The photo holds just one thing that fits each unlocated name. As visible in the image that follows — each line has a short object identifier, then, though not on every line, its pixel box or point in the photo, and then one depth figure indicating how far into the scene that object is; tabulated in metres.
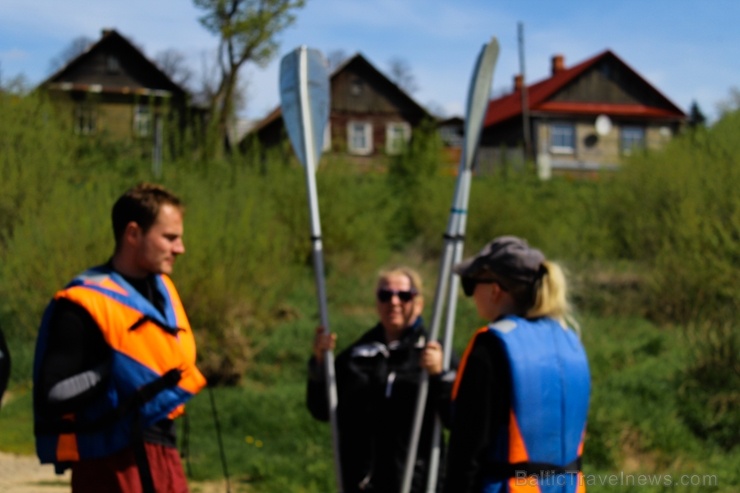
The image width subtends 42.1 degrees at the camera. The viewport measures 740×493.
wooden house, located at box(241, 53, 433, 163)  40.94
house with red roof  43.19
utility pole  35.56
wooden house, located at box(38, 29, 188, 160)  38.03
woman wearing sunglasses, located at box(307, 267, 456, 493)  3.58
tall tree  28.00
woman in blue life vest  2.71
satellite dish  42.72
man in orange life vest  2.83
